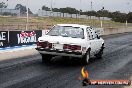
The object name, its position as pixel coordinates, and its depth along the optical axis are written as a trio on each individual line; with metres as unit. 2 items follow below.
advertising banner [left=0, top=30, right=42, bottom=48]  19.39
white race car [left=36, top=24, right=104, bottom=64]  13.64
